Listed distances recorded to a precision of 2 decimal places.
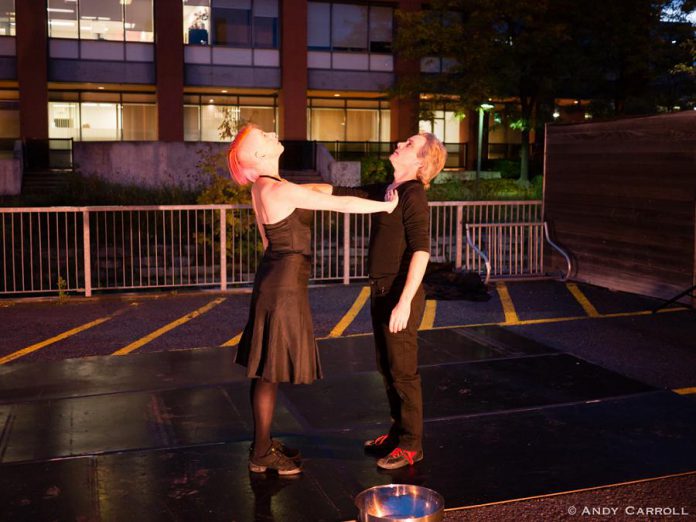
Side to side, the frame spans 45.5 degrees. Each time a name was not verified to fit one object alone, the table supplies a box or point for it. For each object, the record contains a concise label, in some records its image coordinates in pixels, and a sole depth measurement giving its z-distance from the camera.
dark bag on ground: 11.82
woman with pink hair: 4.82
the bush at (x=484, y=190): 21.83
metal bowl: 4.13
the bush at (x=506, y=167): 39.62
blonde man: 4.97
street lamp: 29.80
